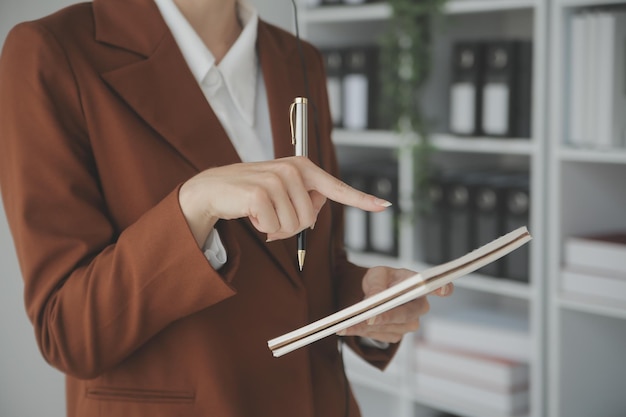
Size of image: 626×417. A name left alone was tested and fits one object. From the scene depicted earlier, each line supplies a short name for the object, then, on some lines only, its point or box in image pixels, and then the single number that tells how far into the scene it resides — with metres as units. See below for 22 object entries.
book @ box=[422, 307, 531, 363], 2.76
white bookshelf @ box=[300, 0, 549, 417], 2.54
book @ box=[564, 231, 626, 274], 2.42
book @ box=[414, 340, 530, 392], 2.74
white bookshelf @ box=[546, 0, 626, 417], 2.45
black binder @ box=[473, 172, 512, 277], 2.71
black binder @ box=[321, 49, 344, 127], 3.12
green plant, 2.81
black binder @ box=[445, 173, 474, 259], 2.81
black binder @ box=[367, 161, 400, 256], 3.00
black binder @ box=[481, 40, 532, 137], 2.62
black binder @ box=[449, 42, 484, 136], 2.72
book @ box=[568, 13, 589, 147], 2.42
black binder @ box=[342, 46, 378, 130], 3.05
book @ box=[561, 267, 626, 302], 2.42
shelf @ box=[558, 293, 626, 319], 2.38
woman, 0.96
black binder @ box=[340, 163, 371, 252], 3.11
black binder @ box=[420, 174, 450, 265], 2.88
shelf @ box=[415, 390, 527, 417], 2.76
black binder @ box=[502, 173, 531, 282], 2.62
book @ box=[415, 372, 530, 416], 2.73
